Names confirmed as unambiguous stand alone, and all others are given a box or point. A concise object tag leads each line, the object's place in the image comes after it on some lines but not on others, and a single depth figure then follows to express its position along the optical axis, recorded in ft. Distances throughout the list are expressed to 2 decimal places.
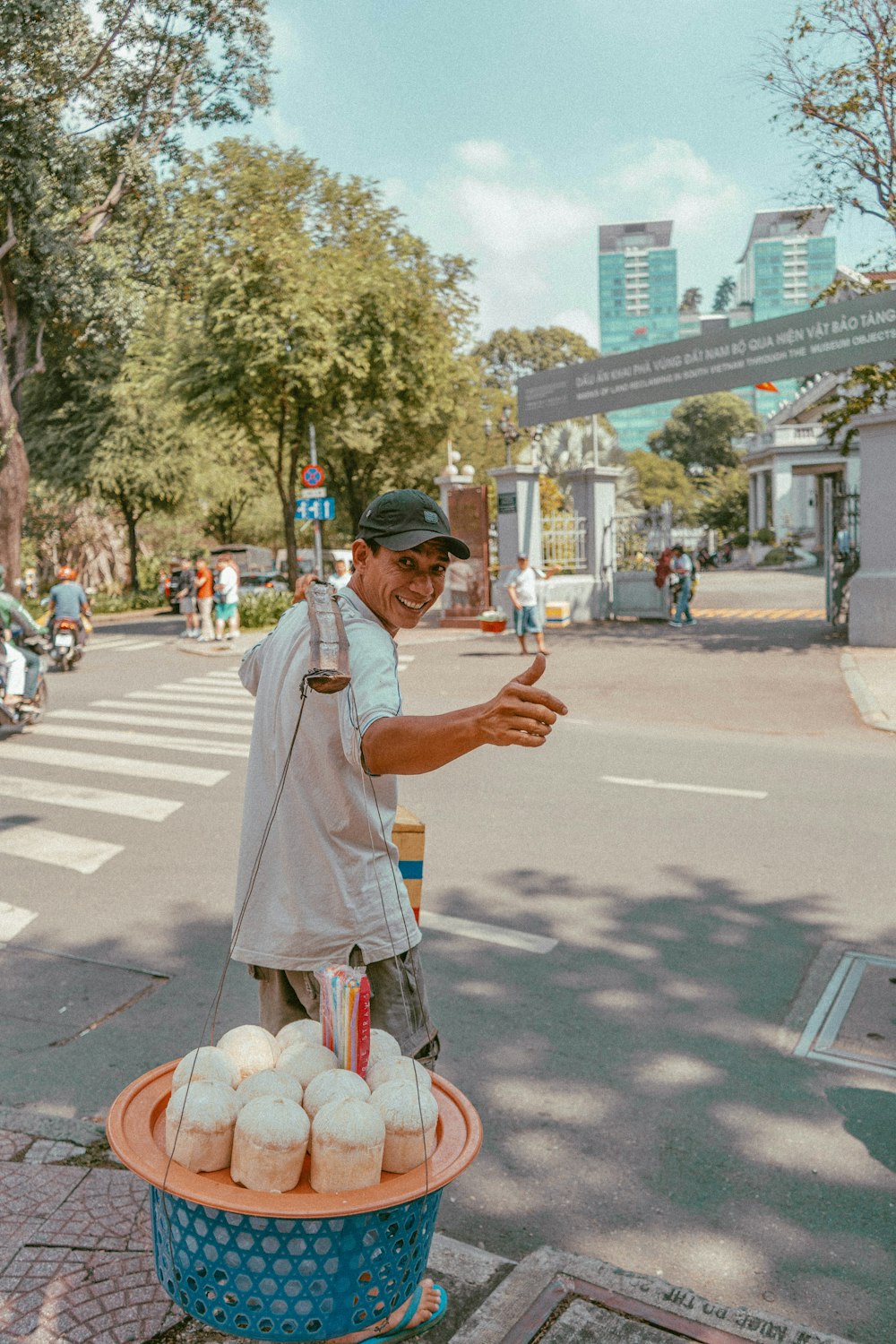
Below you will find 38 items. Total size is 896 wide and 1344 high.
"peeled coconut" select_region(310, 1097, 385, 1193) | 6.55
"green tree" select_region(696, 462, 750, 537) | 210.59
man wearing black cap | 8.21
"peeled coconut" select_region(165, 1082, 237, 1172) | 6.71
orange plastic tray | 6.37
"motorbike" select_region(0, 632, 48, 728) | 37.65
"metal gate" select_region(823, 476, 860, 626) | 65.10
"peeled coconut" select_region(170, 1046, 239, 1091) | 7.09
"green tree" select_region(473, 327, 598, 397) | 282.36
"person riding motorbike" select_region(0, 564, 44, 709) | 38.50
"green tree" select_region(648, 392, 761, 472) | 295.28
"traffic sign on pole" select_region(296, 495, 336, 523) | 78.07
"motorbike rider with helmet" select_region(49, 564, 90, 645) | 59.31
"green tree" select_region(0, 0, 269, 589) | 68.85
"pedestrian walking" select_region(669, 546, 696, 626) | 75.82
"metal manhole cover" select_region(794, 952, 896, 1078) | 14.37
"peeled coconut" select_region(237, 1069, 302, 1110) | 6.97
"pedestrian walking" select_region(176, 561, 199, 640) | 83.10
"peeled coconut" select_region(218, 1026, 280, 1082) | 7.51
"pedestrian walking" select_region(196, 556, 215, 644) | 75.87
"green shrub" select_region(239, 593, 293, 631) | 87.04
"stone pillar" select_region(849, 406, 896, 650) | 57.16
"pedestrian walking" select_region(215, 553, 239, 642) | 73.05
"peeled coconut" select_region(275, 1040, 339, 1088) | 7.31
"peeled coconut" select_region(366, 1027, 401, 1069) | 7.67
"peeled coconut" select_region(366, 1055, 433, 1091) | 7.27
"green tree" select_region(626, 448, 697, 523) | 258.16
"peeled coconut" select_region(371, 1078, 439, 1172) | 6.81
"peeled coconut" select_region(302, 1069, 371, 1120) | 6.90
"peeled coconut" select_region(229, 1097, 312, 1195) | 6.54
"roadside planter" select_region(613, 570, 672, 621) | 79.66
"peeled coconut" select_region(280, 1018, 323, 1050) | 7.75
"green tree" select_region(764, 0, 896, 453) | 55.42
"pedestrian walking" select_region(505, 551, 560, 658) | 58.95
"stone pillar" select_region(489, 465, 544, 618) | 79.97
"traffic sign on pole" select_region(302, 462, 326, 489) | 77.01
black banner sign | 60.54
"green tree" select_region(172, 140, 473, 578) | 79.82
